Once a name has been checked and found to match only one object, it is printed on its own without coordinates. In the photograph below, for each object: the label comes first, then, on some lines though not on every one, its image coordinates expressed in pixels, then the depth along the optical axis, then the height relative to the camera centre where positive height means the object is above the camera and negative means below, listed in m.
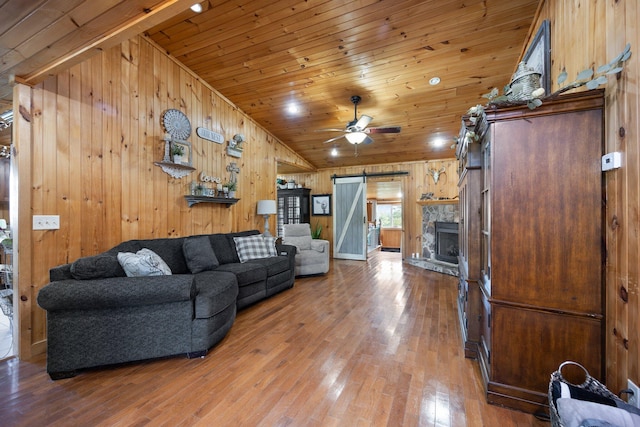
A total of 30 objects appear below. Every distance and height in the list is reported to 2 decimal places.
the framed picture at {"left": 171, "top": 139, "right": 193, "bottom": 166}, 3.40 +0.83
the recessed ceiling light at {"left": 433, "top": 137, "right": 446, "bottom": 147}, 5.28 +1.49
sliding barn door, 6.71 -0.11
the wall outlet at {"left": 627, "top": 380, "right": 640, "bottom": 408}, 1.16 -0.82
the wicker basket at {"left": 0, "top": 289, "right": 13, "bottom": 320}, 2.49 -0.91
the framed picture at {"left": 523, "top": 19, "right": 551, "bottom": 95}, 2.15 +1.42
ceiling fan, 3.62 +1.21
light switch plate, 2.30 -0.07
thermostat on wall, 1.29 +0.27
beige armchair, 4.84 -0.71
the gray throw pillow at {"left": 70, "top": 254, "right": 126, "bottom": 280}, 2.03 -0.43
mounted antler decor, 6.11 +0.97
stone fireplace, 5.36 -0.50
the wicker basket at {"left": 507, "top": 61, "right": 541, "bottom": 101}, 1.66 +0.85
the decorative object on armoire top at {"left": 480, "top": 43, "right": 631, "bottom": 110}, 1.22 +0.69
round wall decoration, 3.41 +1.22
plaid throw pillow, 3.90 -0.52
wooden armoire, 1.42 -0.18
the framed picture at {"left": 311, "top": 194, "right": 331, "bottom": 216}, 7.23 +0.27
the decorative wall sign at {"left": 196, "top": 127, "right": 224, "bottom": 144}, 3.84 +1.21
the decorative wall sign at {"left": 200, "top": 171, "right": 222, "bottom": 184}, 3.86 +0.55
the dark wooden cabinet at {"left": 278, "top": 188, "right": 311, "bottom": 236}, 7.01 +0.21
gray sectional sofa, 1.84 -0.78
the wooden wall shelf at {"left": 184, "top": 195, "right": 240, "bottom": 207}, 3.60 +0.21
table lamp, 4.84 +0.11
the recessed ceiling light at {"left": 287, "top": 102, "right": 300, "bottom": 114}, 4.47 +1.86
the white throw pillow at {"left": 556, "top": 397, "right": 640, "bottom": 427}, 1.04 -0.82
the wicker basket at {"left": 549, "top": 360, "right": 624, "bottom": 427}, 1.18 -0.86
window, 11.23 -0.01
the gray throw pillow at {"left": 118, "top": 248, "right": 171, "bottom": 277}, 2.26 -0.45
